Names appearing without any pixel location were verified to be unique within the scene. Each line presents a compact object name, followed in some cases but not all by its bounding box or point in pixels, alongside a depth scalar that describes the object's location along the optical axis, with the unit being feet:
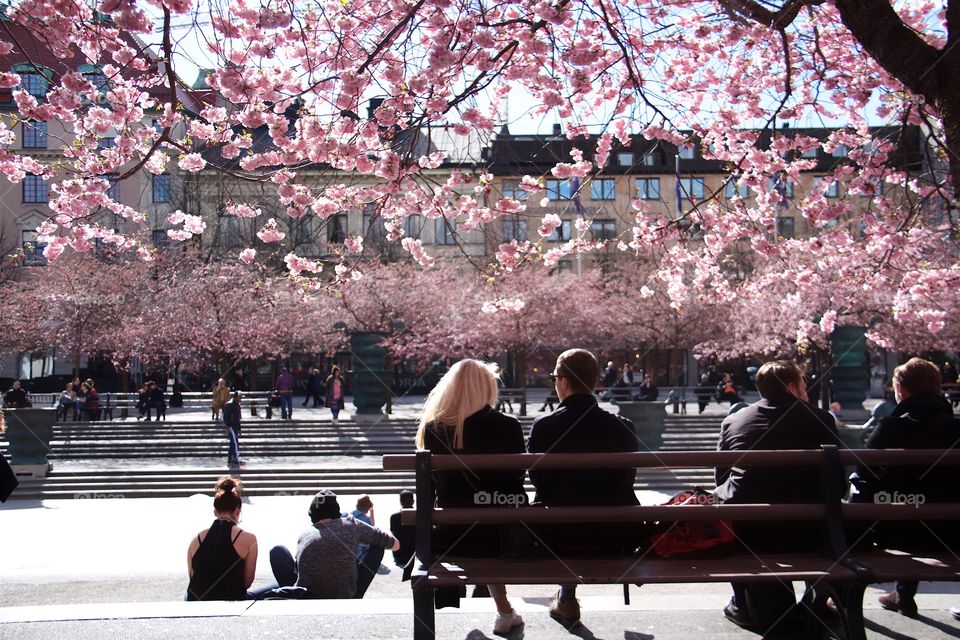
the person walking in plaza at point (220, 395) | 75.92
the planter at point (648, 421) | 60.13
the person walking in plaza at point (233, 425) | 61.36
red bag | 14.23
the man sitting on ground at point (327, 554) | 19.99
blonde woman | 14.84
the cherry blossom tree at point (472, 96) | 21.98
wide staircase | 57.82
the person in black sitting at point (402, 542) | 28.36
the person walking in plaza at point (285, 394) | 90.22
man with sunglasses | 14.32
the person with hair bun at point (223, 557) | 19.25
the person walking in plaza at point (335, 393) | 83.15
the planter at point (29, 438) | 58.39
